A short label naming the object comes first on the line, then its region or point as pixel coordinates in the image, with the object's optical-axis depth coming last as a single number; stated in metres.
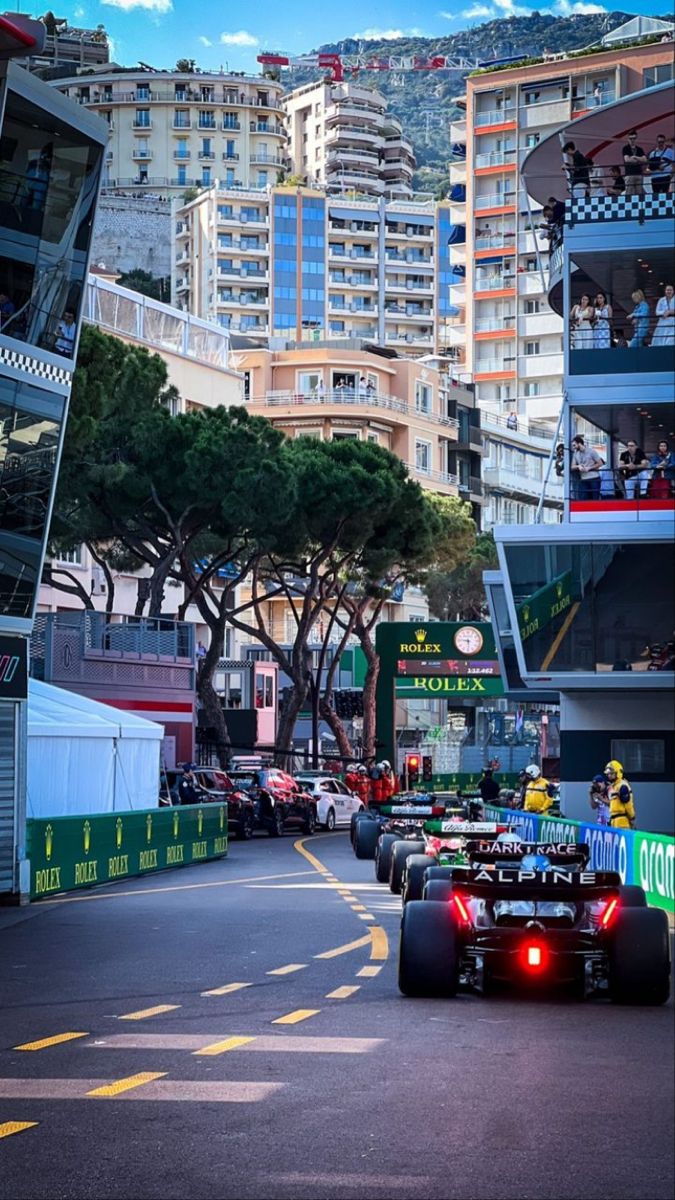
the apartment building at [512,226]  136.25
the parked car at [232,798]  47.03
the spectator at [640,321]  44.44
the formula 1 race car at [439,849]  18.90
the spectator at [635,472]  43.88
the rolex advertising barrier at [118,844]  26.91
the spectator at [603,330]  44.97
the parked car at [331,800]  54.19
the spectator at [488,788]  45.66
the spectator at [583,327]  45.09
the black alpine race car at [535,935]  14.13
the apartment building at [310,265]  171.12
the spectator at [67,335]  27.92
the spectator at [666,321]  44.00
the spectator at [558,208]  46.78
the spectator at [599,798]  30.88
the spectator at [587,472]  44.34
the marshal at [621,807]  27.14
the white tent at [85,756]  31.50
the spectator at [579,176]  45.41
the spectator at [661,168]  44.31
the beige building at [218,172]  199.62
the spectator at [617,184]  44.94
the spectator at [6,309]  26.44
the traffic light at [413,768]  69.81
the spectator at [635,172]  44.38
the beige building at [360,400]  111.19
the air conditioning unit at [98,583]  75.12
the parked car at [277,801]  49.72
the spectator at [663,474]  43.72
